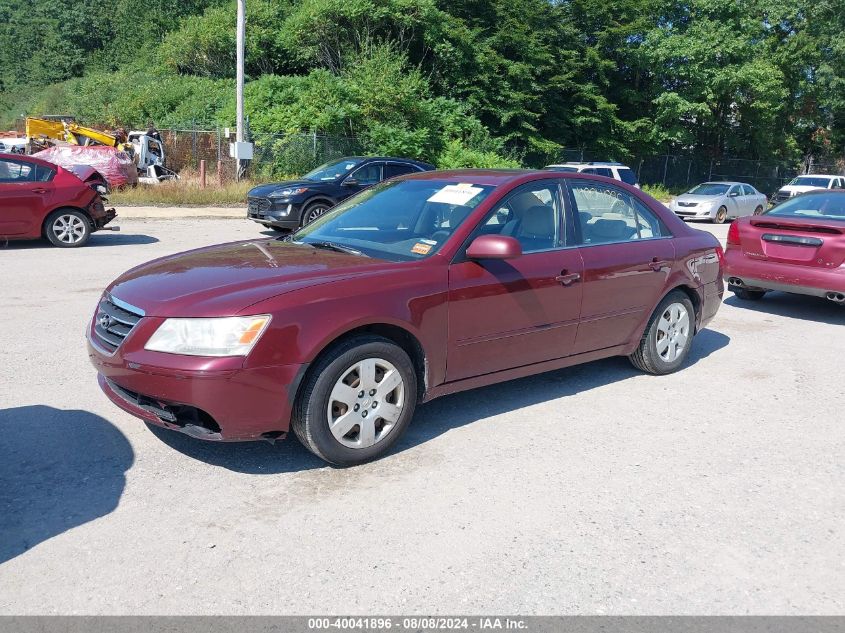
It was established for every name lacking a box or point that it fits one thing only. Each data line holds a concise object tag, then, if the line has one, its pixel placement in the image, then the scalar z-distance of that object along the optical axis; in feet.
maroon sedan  12.93
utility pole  73.87
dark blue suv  47.55
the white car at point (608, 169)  69.82
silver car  79.36
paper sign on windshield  16.96
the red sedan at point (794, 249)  27.76
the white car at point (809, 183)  91.25
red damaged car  38.29
